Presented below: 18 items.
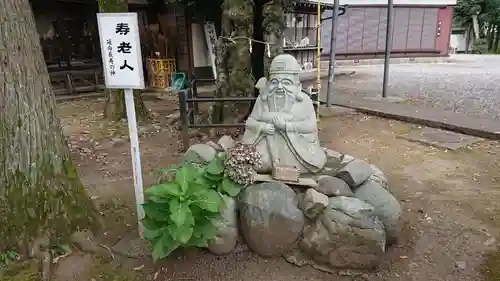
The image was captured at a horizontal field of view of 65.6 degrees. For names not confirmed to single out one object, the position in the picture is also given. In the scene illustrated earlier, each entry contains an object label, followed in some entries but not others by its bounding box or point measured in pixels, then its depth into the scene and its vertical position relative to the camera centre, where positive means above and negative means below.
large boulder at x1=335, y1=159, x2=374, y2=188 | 3.17 -1.06
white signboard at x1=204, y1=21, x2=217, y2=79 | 10.97 +0.24
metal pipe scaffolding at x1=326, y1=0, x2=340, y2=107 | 7.88 -0.13
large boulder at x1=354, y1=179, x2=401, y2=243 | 3.08 -1.28
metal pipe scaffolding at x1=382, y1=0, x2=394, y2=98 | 8.91 -0.07
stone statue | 3.27 -0.68
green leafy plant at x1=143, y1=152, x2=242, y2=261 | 2.60 -1.13
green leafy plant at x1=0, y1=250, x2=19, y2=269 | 2.82 -1.47
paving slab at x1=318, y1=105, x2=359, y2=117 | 7.98 -1.42
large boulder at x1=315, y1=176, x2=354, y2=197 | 3.00 -1.10
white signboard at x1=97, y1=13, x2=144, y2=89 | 2.82 -0.01
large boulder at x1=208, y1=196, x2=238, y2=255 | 2.95 -1.39
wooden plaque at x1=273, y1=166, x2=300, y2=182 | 3.08 -1.01
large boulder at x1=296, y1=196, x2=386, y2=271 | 2.77 -1.37
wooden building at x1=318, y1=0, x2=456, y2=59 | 18.62 +0.58
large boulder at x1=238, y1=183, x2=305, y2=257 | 2.85 -1.25
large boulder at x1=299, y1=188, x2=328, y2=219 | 2.83 -1.15
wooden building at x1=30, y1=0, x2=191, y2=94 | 11.05 +0.31
